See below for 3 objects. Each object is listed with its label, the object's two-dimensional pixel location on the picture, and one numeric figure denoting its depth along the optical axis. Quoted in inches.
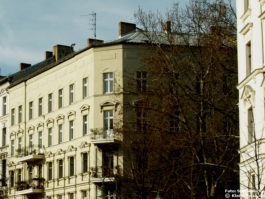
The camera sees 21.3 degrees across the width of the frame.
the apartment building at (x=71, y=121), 2164.1
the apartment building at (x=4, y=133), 2812.5
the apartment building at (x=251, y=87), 1158.3
